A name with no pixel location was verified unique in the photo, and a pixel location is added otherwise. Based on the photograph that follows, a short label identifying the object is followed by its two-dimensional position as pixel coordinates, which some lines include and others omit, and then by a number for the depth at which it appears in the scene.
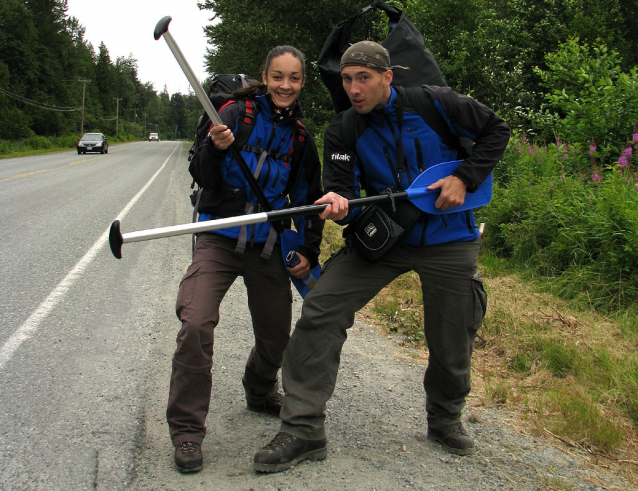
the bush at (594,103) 6.91
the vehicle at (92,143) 38.16
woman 2.81
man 2.88
